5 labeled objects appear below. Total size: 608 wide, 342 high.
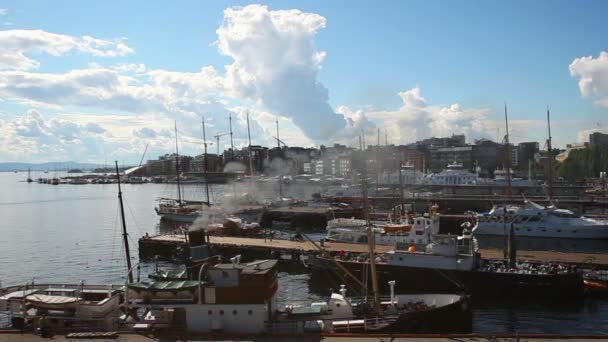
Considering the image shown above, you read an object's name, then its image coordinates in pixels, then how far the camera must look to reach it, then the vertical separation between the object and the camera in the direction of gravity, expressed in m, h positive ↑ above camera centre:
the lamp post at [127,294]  21.86 -4.61
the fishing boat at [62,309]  21.73 -5.19
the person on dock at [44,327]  20.56 -5.47
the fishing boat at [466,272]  34.66 -7.05
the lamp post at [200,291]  21.02 -4.39
